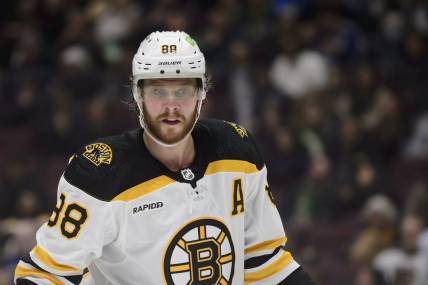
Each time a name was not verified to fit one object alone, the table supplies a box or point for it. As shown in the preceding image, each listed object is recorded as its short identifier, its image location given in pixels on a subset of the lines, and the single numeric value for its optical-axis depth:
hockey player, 6.69
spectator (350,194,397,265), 15.84
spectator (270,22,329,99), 20.37
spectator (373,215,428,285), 14.66
